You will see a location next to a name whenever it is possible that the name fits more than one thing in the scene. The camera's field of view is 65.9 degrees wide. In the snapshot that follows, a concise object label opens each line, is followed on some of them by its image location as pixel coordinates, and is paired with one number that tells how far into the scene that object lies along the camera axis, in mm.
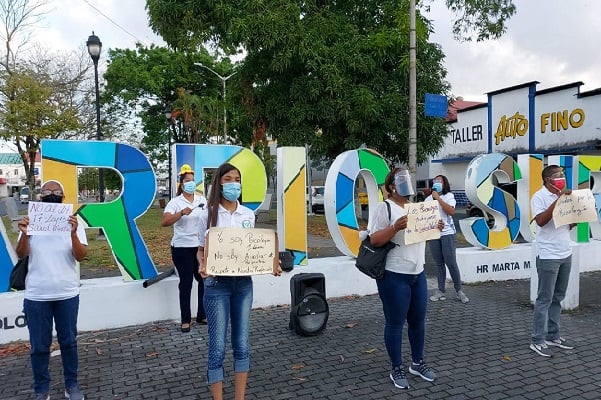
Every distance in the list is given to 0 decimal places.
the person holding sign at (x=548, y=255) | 4777
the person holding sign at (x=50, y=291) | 3580
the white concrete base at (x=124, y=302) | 5379
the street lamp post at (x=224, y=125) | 26570
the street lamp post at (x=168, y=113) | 23853
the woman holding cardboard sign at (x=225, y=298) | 3393
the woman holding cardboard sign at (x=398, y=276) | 3920
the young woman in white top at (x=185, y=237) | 5512
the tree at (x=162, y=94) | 26656
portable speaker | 5398
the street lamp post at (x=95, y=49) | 14008
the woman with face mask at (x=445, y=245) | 6500
